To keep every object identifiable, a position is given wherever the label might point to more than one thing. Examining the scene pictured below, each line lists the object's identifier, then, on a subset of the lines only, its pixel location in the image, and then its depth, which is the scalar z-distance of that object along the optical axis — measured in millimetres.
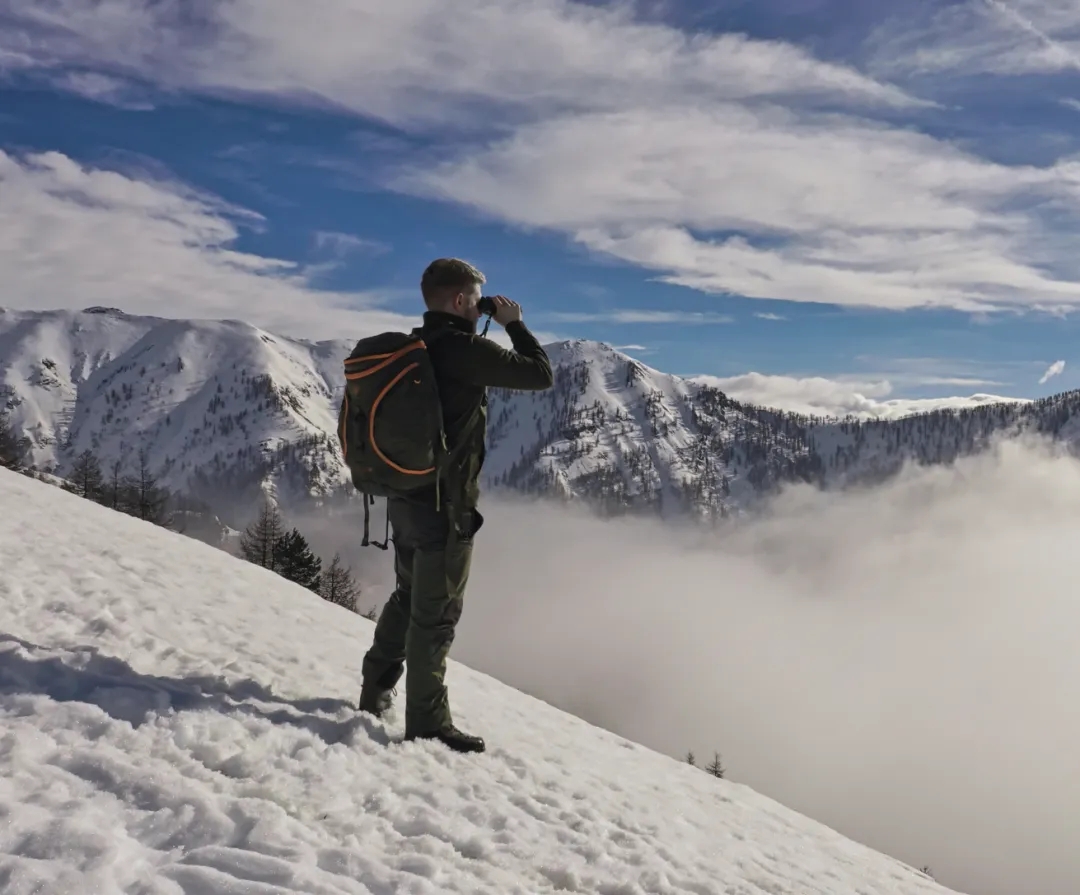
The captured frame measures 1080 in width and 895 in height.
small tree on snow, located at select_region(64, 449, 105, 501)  66438
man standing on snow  6551
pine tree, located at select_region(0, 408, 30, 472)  56769
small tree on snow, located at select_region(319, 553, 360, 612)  64712
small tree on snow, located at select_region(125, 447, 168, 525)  61650
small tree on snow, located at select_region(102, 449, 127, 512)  64350
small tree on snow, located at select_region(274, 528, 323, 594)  52969
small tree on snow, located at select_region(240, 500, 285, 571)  60588
